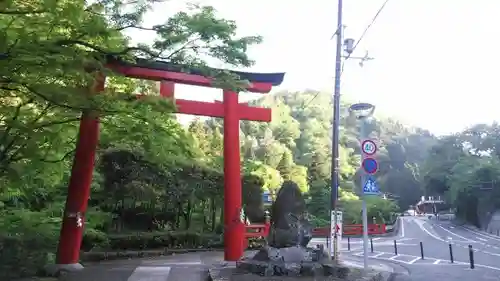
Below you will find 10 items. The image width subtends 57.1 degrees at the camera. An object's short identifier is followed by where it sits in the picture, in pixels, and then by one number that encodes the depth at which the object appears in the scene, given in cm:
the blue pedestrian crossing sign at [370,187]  1146
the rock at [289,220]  1183
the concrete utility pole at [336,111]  1292
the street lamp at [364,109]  1201
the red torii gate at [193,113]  1305
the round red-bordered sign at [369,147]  1142
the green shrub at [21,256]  1160
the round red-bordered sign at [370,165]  1125
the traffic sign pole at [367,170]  1129
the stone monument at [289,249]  1090
